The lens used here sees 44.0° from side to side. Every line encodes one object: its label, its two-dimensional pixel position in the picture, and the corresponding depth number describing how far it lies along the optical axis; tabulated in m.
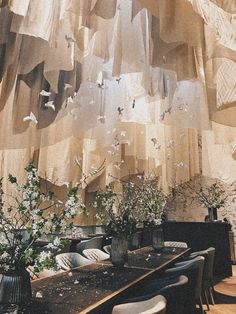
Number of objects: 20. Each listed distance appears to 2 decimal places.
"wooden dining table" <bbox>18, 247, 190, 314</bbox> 1.37
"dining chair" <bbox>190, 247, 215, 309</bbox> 3.08
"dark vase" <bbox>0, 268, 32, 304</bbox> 1.28
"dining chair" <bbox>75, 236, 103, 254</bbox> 4.36
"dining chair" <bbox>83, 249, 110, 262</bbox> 3.42
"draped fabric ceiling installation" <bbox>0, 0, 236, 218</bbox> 1.47
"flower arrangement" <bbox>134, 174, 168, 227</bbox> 3.68
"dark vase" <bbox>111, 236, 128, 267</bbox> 2.40
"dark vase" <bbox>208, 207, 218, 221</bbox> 5.81
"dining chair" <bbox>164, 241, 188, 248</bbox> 4.36
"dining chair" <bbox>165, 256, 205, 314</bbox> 2.31
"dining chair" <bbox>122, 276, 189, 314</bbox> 1.74
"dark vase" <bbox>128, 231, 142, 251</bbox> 5.36
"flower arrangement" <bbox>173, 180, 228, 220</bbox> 6.10
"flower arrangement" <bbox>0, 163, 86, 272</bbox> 1.31
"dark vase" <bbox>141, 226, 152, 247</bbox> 5.56
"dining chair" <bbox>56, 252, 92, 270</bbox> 2.85
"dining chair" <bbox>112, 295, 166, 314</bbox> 1.45
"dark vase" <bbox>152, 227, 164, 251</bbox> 3.52
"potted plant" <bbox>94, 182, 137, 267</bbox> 2.41
